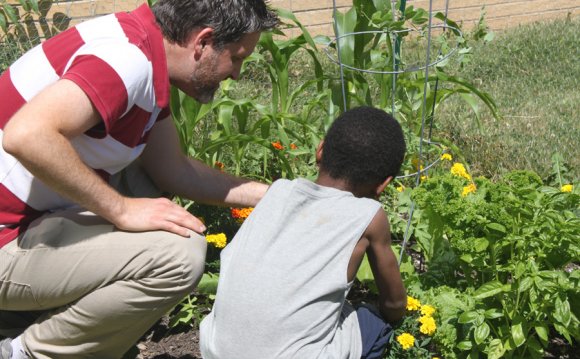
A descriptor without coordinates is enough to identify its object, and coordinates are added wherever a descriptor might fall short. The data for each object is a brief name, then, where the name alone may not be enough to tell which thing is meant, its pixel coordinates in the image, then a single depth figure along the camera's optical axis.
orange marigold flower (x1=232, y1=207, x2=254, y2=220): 3.24
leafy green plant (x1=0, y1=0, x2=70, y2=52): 5.77
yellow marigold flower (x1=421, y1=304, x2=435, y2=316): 2.68
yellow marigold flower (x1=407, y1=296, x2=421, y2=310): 2.73
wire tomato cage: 3.14
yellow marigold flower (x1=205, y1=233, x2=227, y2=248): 3.11
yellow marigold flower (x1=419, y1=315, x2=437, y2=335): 2.63
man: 2.46
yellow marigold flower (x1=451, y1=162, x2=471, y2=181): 3.08
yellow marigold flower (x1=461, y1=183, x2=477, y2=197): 2.87
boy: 2.33
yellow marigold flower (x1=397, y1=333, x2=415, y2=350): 2.62
